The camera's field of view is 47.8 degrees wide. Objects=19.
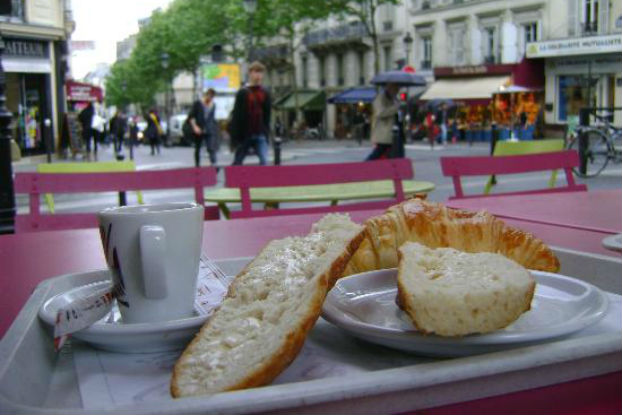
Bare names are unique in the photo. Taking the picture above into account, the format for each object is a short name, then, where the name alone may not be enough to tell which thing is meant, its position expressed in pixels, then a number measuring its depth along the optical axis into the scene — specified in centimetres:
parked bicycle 1224
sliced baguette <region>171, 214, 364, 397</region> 62
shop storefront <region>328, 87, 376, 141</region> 3806
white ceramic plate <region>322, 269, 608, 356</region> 68
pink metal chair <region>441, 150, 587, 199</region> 377
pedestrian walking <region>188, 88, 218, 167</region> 1523
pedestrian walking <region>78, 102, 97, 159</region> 2412
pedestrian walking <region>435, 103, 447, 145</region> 3075
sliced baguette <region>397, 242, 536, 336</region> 67
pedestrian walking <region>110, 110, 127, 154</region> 2556
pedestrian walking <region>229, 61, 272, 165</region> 899
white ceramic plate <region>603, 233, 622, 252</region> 104
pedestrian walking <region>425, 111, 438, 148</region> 2788
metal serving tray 56
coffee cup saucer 77
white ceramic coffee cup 84
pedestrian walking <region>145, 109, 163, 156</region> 2716
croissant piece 99
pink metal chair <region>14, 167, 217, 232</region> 329
